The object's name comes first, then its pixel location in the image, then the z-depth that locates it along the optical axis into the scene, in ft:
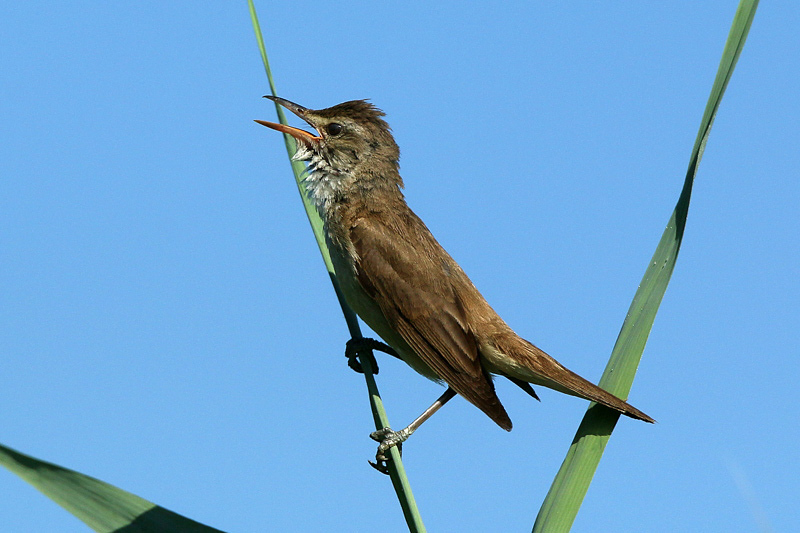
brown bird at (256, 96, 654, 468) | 26.27
